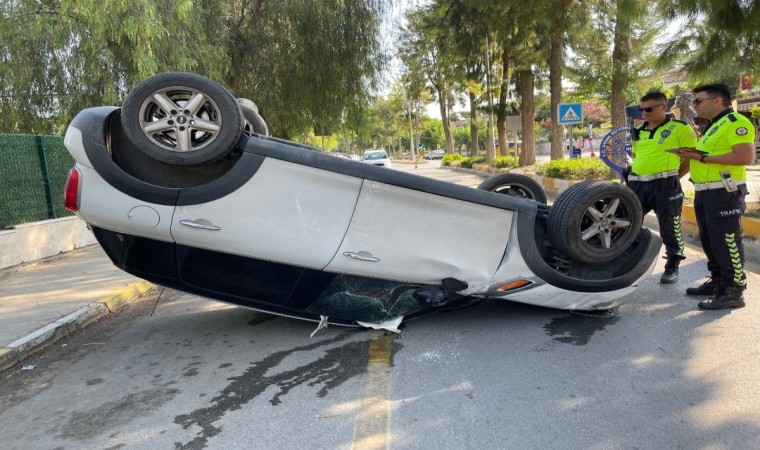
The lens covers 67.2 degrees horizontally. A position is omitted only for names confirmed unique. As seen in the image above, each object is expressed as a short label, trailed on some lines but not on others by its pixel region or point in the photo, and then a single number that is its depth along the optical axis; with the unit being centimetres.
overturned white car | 376
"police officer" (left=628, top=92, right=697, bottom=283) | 548
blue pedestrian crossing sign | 1642
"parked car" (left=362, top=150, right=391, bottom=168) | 2847
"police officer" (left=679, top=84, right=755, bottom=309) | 465
